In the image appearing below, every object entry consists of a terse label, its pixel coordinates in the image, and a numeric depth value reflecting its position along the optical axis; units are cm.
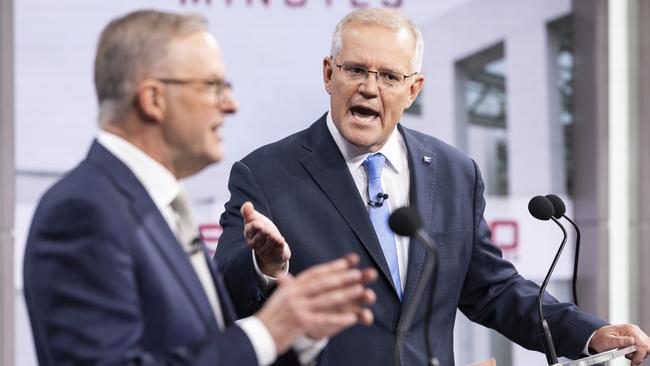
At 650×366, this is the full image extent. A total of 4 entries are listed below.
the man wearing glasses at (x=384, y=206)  456
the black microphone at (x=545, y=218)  428
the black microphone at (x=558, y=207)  439
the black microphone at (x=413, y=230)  318
